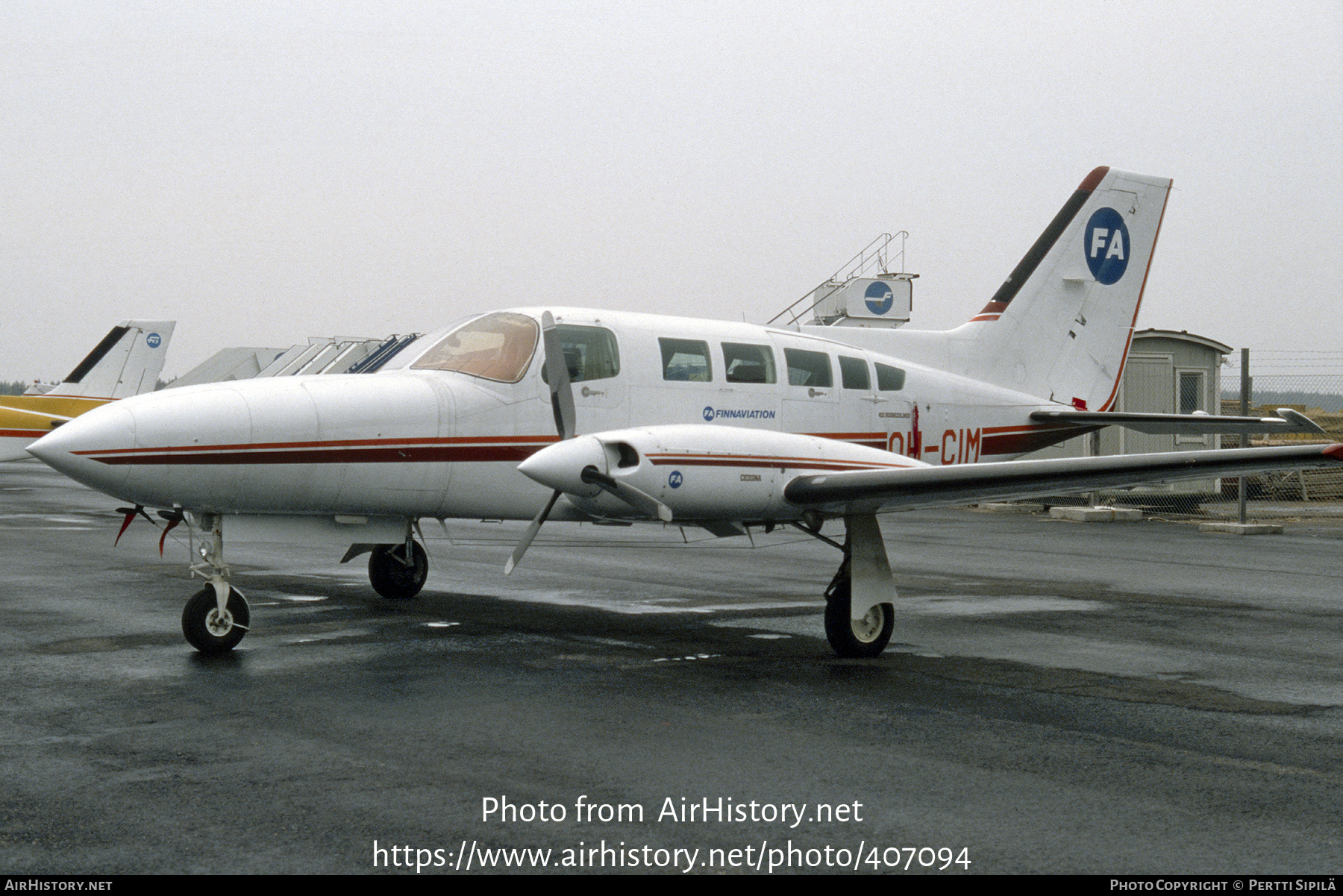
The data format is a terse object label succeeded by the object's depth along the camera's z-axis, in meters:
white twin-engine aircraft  8.36
